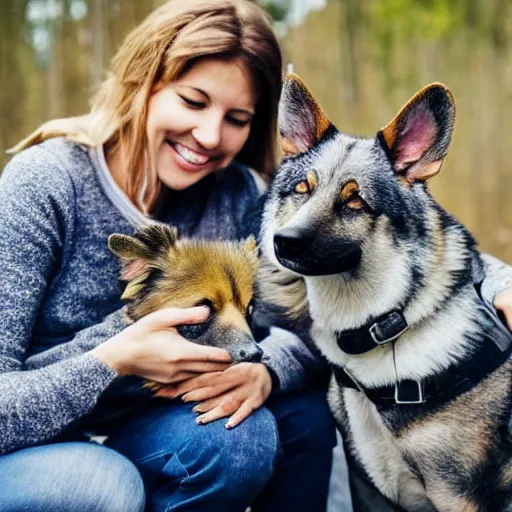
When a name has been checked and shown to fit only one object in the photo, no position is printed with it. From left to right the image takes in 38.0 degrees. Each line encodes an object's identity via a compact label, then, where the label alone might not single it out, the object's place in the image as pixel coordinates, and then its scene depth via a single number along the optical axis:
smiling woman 1.82
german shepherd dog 1.82
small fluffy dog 1.88
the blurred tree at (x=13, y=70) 4.87
